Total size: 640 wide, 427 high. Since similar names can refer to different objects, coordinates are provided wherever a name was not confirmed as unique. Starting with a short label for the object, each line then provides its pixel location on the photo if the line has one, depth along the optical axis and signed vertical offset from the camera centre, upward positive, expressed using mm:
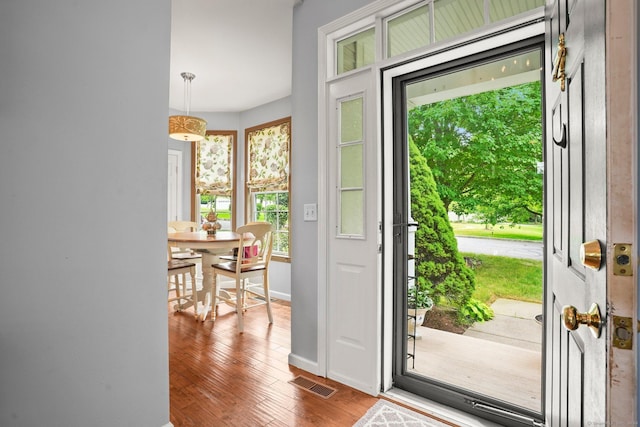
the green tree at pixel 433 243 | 2881 -241
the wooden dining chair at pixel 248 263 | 3219 -507
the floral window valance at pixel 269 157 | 4496 +831
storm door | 2125 -55
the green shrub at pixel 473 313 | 2779 -816
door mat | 1746 -1099
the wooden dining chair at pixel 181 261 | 3580 -548
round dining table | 3244 -324
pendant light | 3373 +903
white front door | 533 +14
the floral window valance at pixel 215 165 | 5102 +777
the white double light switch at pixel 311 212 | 2326 +26
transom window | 1660 +1076
